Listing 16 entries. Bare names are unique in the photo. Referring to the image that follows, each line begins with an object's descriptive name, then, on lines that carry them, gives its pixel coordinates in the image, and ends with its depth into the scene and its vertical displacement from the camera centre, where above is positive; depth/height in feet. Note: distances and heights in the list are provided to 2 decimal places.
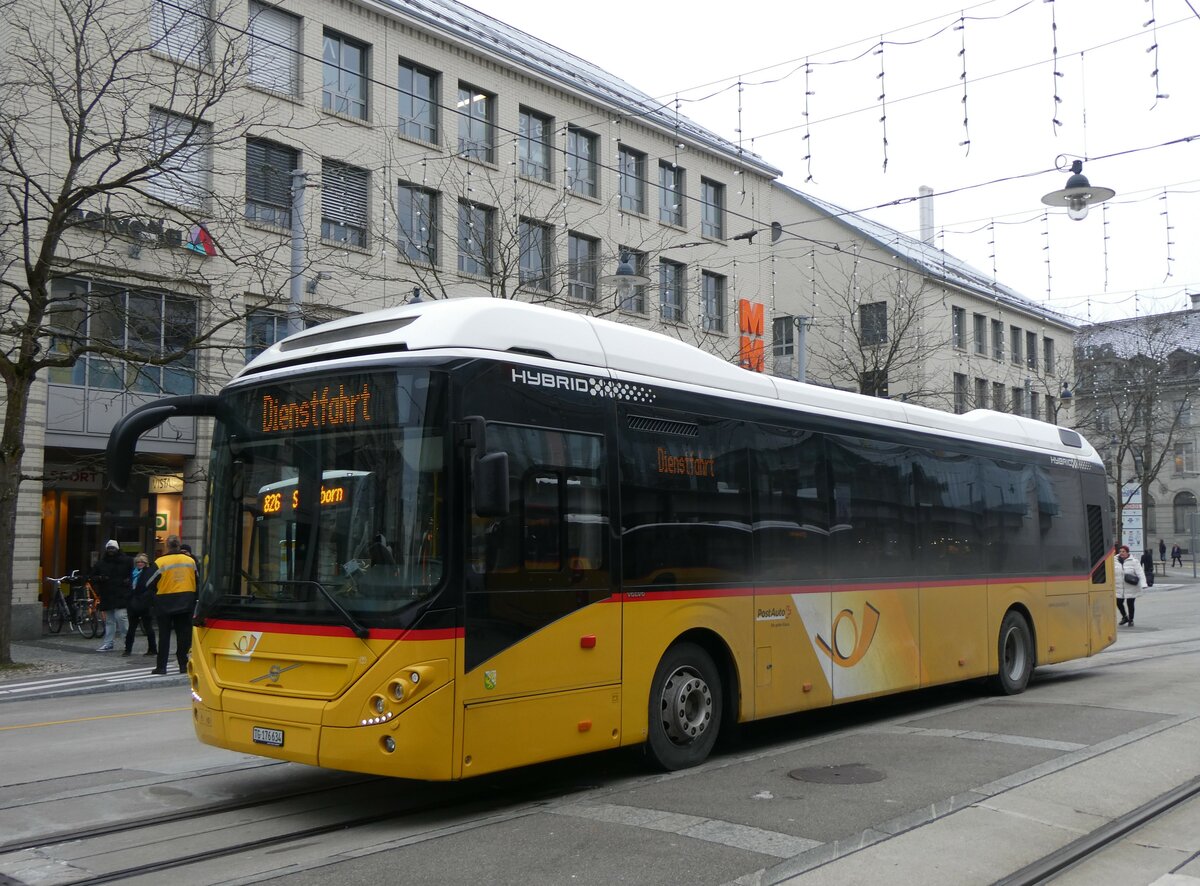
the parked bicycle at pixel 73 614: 73.67 -4.08
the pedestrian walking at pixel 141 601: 61.67 -2.76
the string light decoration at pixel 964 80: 46.34 +18.62
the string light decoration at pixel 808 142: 50.67 +17.95
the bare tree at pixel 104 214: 55.72 +18.60
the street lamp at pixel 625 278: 68.62 +15.69
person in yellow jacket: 51.85 -1.70
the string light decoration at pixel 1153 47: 42.76 +18.12
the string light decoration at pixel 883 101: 48.44 +18.51
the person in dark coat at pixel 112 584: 64.64 -1.96
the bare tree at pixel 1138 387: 143.54 +19.84
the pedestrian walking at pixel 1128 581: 86.84 -2.59
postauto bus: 22.59 +0.00
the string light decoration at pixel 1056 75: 44.65 +17.83
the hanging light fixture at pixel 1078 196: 47.80 +14.16
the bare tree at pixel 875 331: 109.70 +23.20
